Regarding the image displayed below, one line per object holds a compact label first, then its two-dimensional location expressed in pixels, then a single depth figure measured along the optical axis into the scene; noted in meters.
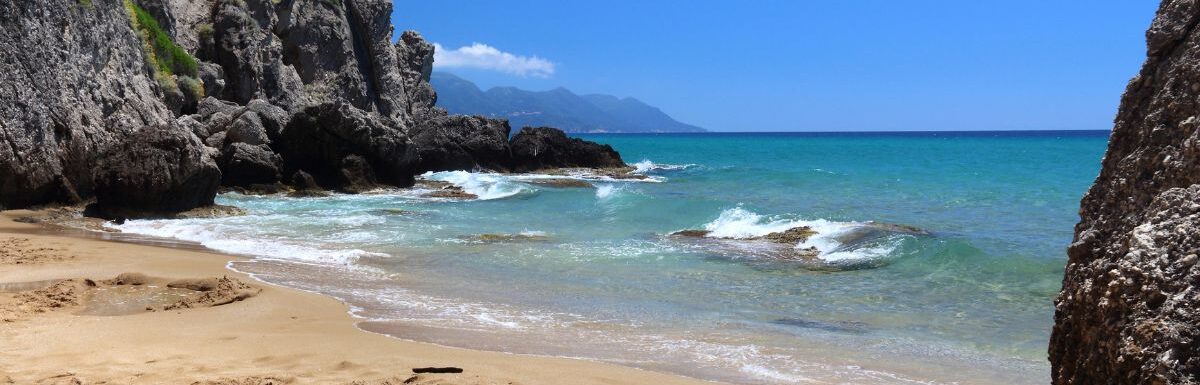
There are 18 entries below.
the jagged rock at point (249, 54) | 37.12
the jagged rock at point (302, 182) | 26.34
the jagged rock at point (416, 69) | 56.94
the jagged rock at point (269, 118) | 27.41
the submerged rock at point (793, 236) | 16.53
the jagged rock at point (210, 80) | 32.88
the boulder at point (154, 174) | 17.11
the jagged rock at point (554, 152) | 43.84
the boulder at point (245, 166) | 25.39
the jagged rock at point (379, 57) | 50.67
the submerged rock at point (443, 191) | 27.74
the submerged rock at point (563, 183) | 32.84
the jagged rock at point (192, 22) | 35.69
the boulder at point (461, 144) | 40.72
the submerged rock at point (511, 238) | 16.64
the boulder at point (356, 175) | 27.47
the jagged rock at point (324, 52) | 45.28
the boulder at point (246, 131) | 25.80
